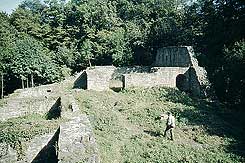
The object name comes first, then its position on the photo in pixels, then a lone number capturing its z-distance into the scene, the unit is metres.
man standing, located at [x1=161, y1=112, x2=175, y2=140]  16.72
